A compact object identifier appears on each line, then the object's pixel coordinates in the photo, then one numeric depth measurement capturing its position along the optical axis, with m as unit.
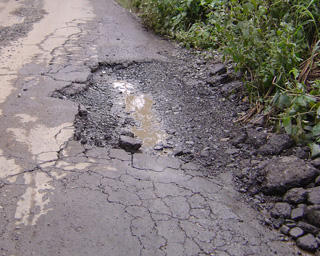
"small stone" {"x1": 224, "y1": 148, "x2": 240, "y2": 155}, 3.60
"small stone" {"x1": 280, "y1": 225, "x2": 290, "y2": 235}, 2.66
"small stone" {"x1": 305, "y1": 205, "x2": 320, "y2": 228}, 2.62
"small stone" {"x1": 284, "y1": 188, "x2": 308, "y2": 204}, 2.81
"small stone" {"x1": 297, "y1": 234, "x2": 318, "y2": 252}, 2.51
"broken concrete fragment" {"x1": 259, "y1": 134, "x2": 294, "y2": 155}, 3.38
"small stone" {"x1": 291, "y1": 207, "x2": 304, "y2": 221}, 2.72
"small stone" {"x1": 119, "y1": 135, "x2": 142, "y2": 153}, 3.53
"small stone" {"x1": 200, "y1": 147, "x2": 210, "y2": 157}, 3.57
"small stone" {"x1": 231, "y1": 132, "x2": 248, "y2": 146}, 3.72
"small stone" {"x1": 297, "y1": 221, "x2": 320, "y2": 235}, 2.60
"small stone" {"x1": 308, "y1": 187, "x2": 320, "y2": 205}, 2.73
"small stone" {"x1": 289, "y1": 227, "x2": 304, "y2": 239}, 2.61
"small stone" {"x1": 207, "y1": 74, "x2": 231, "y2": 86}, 5.02
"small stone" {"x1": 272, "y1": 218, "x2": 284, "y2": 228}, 2.73
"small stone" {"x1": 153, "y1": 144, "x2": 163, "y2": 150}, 3.70
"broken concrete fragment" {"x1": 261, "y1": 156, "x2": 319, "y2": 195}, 2.93
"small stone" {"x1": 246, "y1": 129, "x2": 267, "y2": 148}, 3.60
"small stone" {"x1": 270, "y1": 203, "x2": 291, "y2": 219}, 2.78
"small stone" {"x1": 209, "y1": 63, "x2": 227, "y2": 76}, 5.16
